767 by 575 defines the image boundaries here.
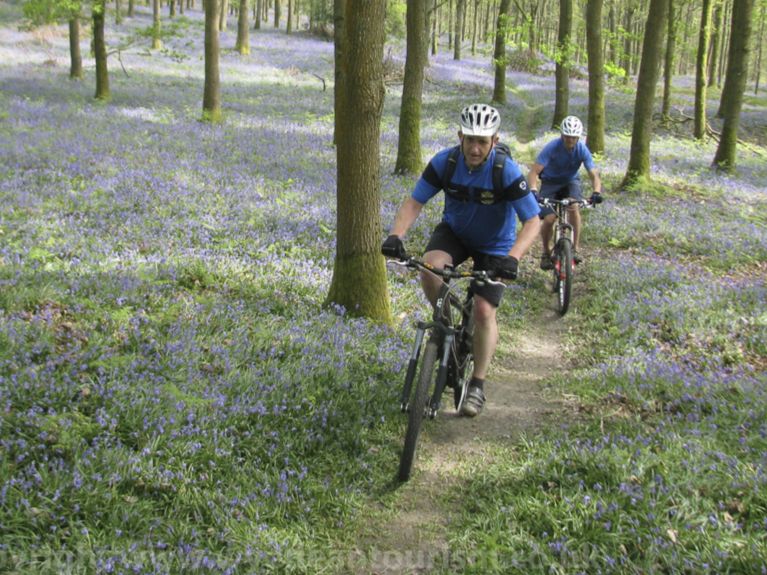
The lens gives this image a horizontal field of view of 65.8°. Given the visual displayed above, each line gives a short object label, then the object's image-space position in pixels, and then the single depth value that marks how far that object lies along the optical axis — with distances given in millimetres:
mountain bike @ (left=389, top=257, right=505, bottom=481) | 4707
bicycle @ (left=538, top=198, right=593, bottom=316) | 8945
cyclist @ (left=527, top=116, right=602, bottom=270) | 9336
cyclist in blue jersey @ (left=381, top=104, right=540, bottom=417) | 5047
